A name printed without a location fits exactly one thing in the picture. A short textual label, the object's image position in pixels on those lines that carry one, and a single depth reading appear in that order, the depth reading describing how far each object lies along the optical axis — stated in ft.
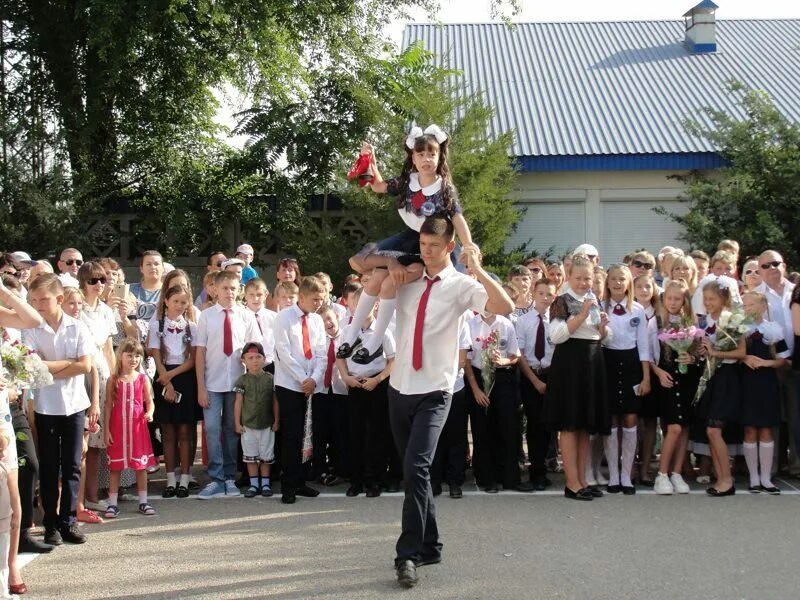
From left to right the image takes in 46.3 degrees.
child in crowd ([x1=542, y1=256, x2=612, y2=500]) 26.48
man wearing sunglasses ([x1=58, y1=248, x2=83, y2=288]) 32.32
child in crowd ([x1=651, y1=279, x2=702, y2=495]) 27.37
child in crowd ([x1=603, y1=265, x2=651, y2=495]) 27.53
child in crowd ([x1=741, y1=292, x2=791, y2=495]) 27.32
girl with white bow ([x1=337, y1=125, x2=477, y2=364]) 20.13
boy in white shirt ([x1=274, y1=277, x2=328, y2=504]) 26.61
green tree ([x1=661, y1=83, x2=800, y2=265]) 53.83
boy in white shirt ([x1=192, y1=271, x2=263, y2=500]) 27.48
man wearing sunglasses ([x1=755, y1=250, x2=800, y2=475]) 29.04
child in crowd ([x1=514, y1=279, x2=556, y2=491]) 28.27
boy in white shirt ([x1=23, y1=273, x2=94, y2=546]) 21.44
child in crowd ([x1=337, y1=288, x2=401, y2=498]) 27.17
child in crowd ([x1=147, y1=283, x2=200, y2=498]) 27.45
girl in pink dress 24.63
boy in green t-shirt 27.22
